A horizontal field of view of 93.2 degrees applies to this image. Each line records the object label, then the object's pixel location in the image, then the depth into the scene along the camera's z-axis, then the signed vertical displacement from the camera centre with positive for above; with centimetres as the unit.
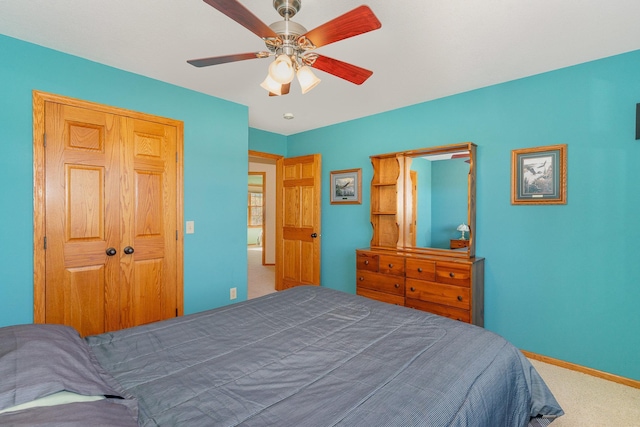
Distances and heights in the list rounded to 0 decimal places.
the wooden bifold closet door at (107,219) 240 -7
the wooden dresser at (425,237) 287 -30
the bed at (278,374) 92 -64
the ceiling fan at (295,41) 135 +87
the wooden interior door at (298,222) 442 -16
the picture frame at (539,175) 260 +32
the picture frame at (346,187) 412 +34
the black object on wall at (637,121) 226 +67
